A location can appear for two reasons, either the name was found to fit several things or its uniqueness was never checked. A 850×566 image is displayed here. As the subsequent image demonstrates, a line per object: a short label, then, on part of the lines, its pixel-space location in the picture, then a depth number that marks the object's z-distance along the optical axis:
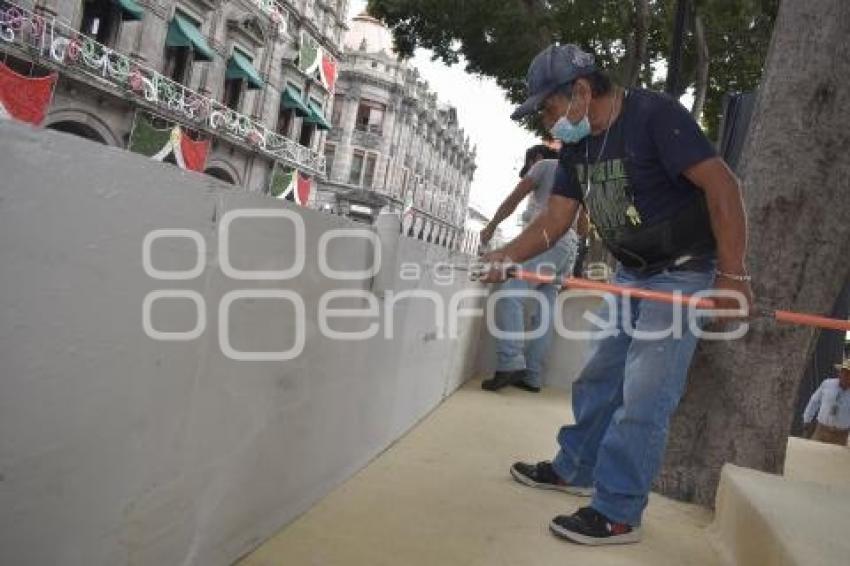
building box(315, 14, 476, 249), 39.81
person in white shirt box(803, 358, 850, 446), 6.51
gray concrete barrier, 0.96
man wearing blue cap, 2.10
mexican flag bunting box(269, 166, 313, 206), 26.33
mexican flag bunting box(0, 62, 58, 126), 13.68
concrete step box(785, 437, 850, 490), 3.42
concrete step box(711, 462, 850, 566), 1.65
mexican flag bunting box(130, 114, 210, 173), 18.69
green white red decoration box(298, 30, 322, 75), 27.81
